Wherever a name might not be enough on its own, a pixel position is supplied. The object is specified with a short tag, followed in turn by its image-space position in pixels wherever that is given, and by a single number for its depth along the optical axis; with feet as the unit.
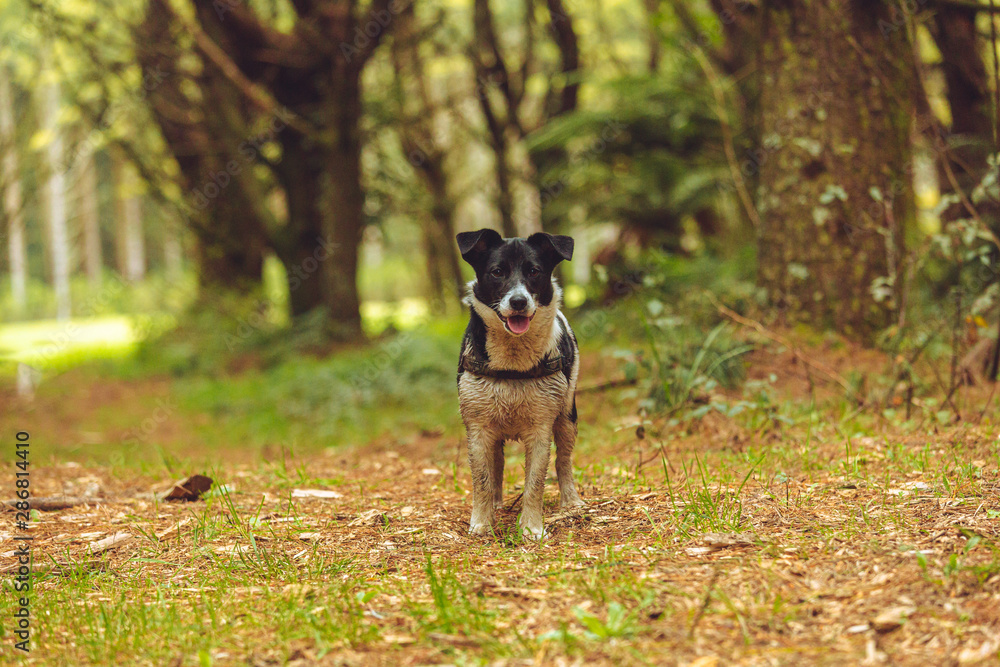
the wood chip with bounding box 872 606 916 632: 9.48
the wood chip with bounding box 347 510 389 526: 15.51
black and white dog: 14.79
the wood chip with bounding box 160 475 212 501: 18.08
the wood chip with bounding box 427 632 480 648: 9.75
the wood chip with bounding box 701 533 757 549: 12.44
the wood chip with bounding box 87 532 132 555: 14.55
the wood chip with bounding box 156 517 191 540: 15.19
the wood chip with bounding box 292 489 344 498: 18.03
